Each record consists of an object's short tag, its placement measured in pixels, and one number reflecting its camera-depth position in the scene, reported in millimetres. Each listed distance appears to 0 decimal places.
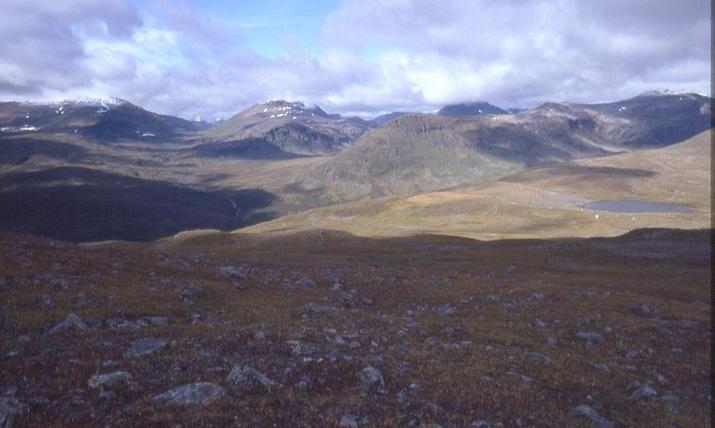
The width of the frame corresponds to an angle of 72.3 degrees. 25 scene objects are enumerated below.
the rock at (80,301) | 22156
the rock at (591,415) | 13688
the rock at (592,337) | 23716
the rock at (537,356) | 19172
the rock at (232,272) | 36694
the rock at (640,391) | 16391
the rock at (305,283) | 35875
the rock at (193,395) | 11719
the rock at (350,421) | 11203
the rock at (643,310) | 30750
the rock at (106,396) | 11719
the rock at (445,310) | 29245
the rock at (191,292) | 26603
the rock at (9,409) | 9961
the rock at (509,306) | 30745
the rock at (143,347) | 15508
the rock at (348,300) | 30422
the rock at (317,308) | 26759
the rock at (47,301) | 21733
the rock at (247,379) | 13000
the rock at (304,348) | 17016
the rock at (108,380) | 12414
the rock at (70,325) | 18525
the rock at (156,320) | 21272
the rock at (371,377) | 14552
